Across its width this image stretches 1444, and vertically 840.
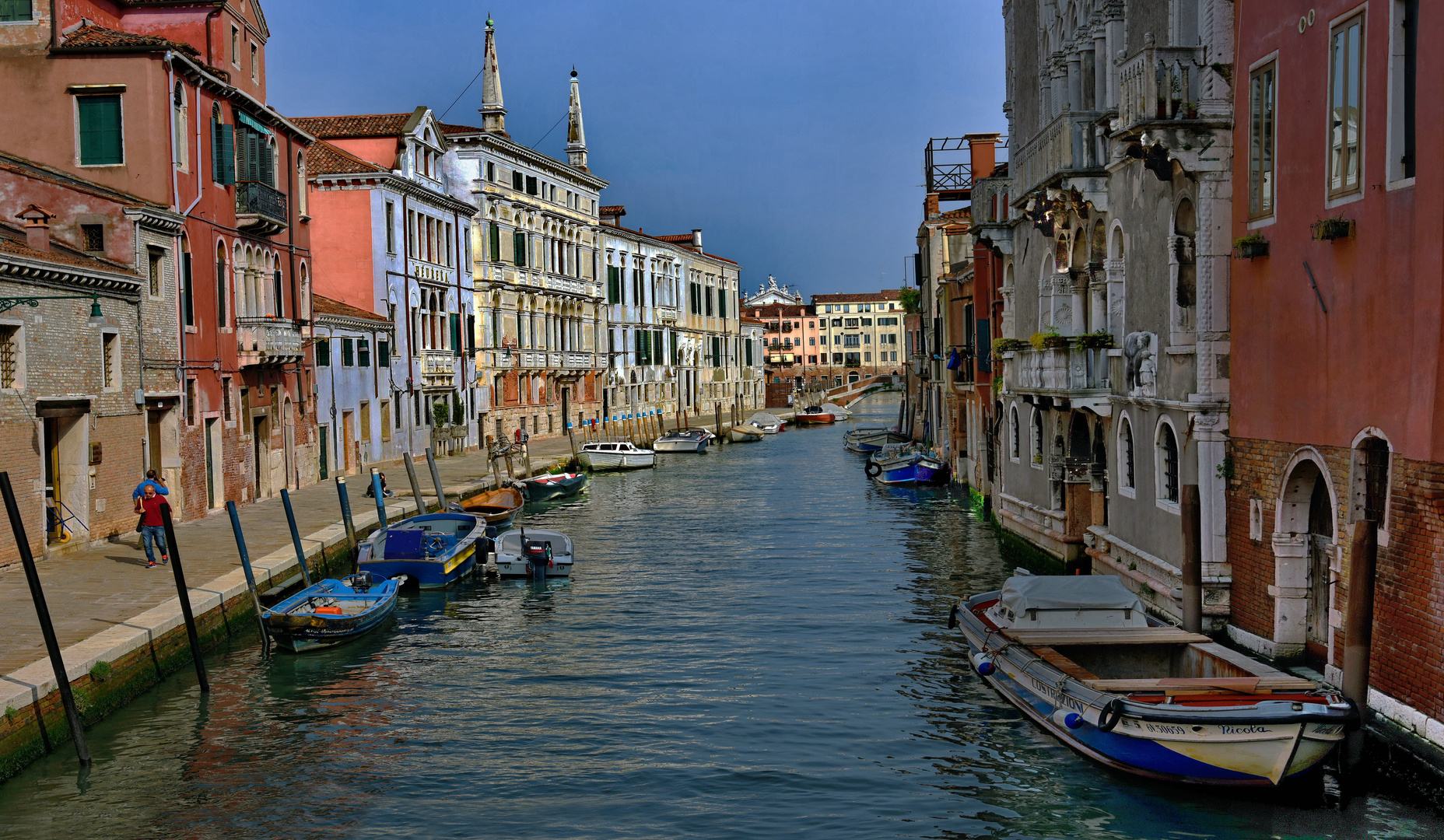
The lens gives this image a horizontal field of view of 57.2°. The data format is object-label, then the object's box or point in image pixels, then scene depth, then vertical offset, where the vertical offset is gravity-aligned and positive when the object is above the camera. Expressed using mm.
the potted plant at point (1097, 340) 17391 +352
